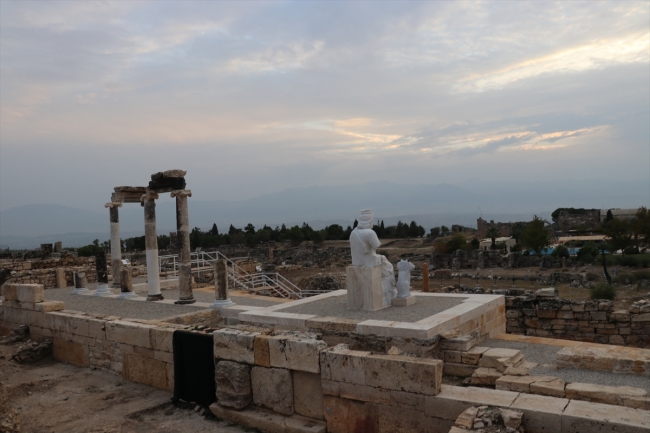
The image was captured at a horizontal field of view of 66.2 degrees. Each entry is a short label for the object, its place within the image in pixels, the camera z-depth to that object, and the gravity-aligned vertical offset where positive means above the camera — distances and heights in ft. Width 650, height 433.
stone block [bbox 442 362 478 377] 29.19 -8.89
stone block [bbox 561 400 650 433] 14.83 -6.27
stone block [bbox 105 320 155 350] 29.63 -6.16
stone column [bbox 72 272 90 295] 63.63 -6.07
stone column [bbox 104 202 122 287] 64.44 -1.25
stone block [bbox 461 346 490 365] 29.09 -7.97
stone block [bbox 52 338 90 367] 34.86 -8.46
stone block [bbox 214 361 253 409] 23.26 -7.36
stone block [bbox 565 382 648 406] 19.80 -7.19
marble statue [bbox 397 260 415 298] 41.06 -4.66
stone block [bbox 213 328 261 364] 23.61 -5.59
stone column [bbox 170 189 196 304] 50.96 -1.74
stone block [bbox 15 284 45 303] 40.78 -4.66
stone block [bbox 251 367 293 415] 22.33 -7.36
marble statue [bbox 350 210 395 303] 40.04 -2.16
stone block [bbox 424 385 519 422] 17.78 -6.48
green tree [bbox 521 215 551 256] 139.95 -5.75
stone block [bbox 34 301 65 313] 39.51 -5.60
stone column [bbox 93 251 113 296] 60.14 -5.11
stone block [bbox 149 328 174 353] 28.12 -6.10
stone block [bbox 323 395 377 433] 20.15 -7.87
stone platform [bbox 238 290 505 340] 32.02 -6.79
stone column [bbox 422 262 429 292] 57.31 -6.72
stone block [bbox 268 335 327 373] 21.65 -5.56
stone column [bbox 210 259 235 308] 47.55 -5.62
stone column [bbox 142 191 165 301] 54.85 -1.52
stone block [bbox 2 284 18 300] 43.70 -4.80
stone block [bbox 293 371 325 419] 21.68 -7.39
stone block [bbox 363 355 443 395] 18.71 -5.82
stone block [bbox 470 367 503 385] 24.70 -7.88
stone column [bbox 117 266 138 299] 57.07 -5.98
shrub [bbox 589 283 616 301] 65.36 -10.25
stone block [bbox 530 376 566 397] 20.16 -7.05
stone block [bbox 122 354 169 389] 28.63 -8.23
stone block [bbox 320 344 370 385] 20.35 -5.83
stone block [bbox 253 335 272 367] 23.08 -5.71
